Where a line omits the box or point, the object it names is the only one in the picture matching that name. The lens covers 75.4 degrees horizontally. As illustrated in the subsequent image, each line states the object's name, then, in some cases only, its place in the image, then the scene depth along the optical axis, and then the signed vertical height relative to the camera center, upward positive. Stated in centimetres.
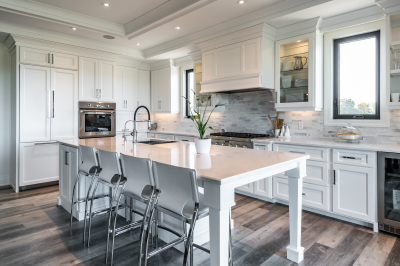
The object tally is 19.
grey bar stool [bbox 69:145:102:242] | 259 -33
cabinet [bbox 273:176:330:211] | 312 -78
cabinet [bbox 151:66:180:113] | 584 +99
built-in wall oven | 503 +27
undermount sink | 360 -11
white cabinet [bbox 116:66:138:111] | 576 +101
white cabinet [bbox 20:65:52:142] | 432 +51
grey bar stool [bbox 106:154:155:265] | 187 -35
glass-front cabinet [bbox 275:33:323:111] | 351 +85
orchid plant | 232 +3
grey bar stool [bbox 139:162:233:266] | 155 -39
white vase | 230 -12
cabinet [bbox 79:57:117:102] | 502 +108
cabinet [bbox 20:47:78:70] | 434 +133
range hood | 376 +111
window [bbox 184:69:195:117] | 581 +109
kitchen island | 148 -25
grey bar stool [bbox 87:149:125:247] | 223 -33
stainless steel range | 386 -9
